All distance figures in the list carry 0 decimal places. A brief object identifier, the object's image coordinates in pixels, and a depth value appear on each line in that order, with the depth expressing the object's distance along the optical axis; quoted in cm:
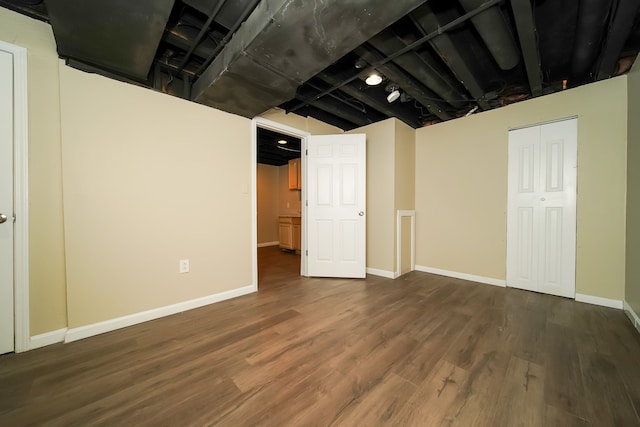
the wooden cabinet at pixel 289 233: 526
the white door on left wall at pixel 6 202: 154
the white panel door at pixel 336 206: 326
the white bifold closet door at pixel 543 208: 248
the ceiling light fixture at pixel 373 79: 239
